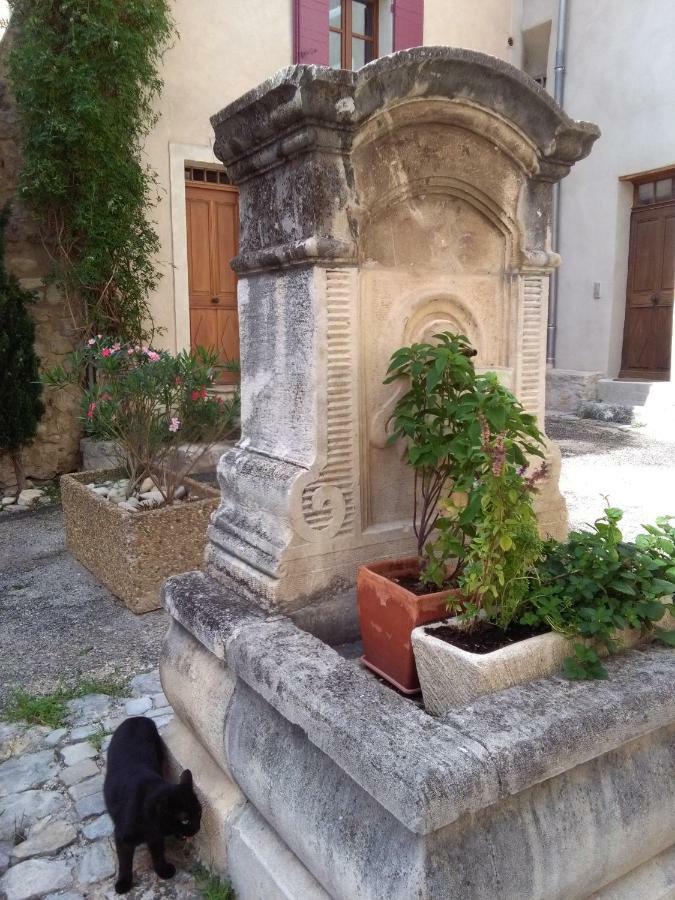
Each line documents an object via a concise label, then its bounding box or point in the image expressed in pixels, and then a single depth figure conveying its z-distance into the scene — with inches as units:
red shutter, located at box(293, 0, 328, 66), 284.7
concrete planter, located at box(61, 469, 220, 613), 146.9
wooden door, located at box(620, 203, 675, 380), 338.0
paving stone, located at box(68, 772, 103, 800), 93.0
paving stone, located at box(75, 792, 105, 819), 89.6
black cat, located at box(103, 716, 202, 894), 76.0
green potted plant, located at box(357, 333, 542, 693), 76.2
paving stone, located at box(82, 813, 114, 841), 85.9
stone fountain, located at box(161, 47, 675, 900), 57.1
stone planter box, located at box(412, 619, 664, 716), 66.1
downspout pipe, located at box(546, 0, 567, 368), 355.6
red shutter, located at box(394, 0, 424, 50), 305.0
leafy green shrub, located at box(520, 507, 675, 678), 68.9
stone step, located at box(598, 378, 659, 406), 324.8
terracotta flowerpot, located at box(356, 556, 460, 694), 77.0
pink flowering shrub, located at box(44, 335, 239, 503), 162.4
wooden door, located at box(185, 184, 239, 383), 277.7
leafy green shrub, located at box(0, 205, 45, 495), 227.5
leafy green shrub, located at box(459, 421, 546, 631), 70.6
